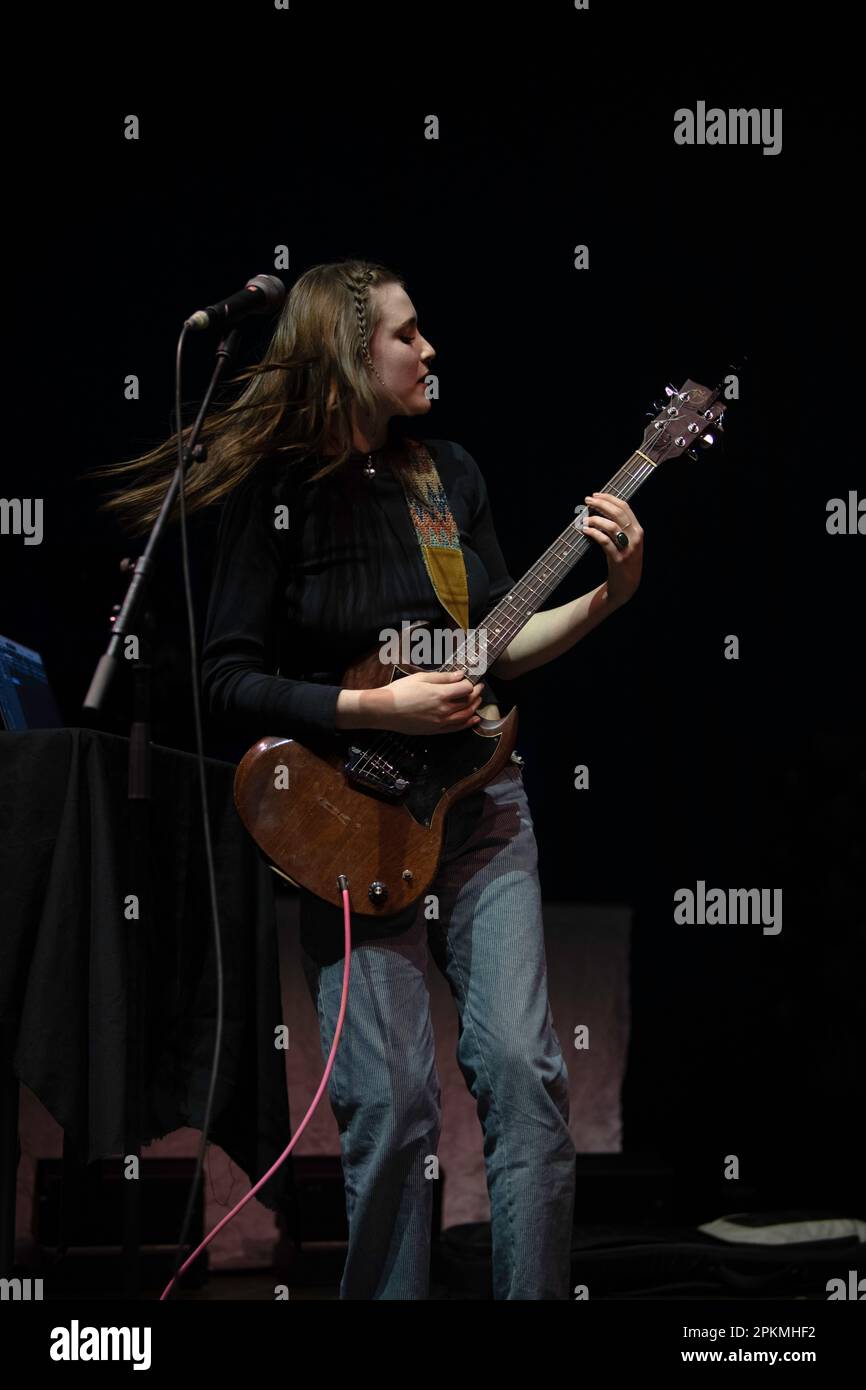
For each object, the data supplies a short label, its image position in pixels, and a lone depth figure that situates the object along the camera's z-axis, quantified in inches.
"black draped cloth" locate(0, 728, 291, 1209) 85.0
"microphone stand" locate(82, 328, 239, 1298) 78.2
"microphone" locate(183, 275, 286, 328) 85.5
